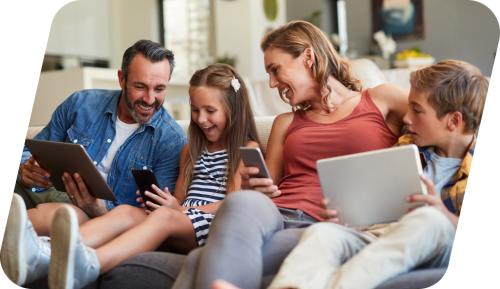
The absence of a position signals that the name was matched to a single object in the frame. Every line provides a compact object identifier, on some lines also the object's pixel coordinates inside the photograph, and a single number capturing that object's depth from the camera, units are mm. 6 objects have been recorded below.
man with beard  1760
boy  903
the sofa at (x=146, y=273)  1088
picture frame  5980
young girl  1007
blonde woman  1337
